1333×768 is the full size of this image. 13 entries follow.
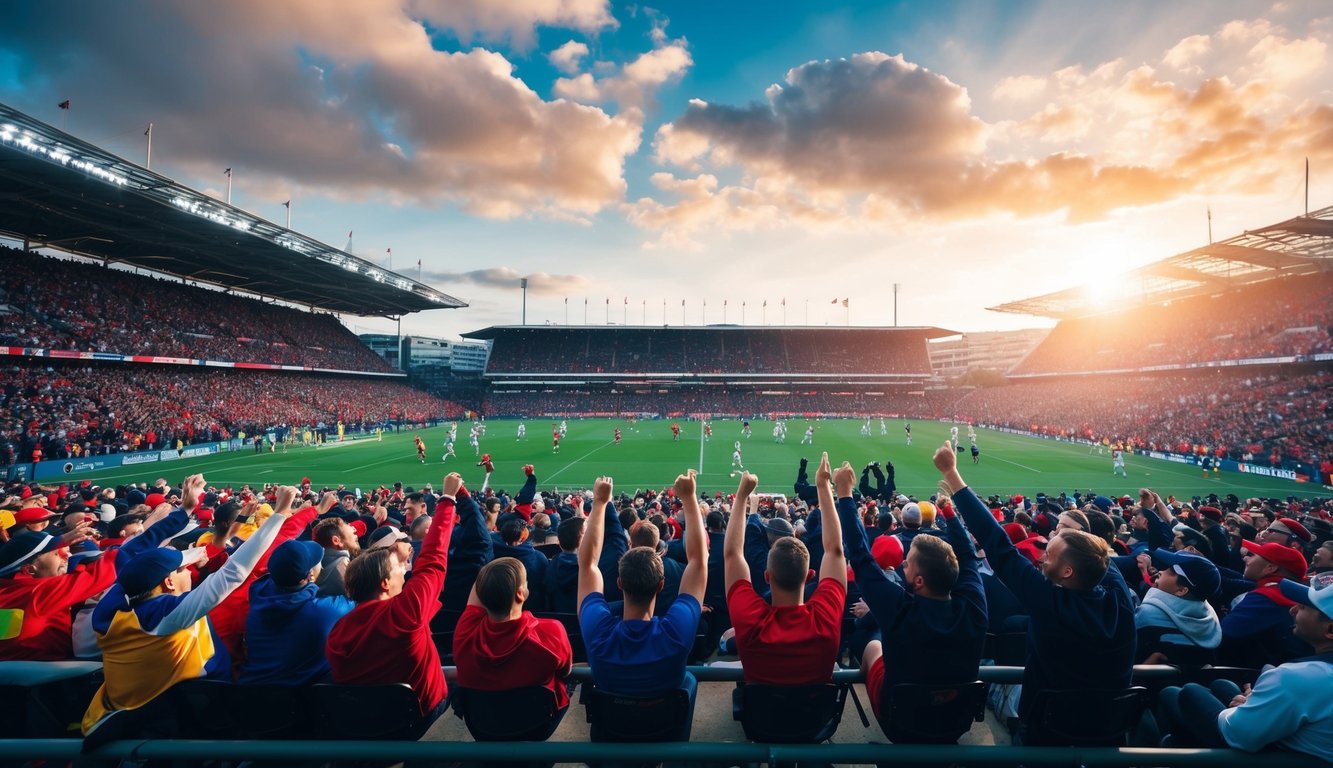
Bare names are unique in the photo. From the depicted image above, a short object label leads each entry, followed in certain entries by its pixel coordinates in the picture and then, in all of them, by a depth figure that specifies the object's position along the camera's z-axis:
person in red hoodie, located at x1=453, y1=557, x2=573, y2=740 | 3.03
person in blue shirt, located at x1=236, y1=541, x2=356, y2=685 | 3.47
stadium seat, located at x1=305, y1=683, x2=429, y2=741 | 3.12
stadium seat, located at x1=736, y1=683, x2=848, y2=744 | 3.02
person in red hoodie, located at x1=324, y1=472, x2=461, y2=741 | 3.21
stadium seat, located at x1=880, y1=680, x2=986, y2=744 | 2.98
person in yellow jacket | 3.21
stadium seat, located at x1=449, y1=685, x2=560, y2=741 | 3.00
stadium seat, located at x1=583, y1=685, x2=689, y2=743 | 2.91
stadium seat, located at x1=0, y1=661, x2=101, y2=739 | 3.46
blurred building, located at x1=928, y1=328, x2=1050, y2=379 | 168.00
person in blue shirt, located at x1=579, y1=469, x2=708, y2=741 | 2.91
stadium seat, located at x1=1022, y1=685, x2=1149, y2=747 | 3.08
